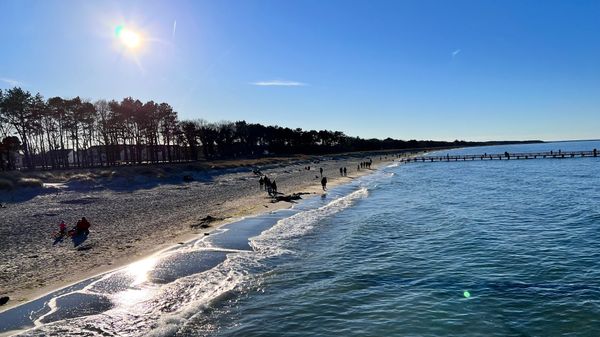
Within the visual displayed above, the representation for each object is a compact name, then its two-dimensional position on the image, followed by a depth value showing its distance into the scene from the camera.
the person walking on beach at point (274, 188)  40.30
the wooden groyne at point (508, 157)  111.96
